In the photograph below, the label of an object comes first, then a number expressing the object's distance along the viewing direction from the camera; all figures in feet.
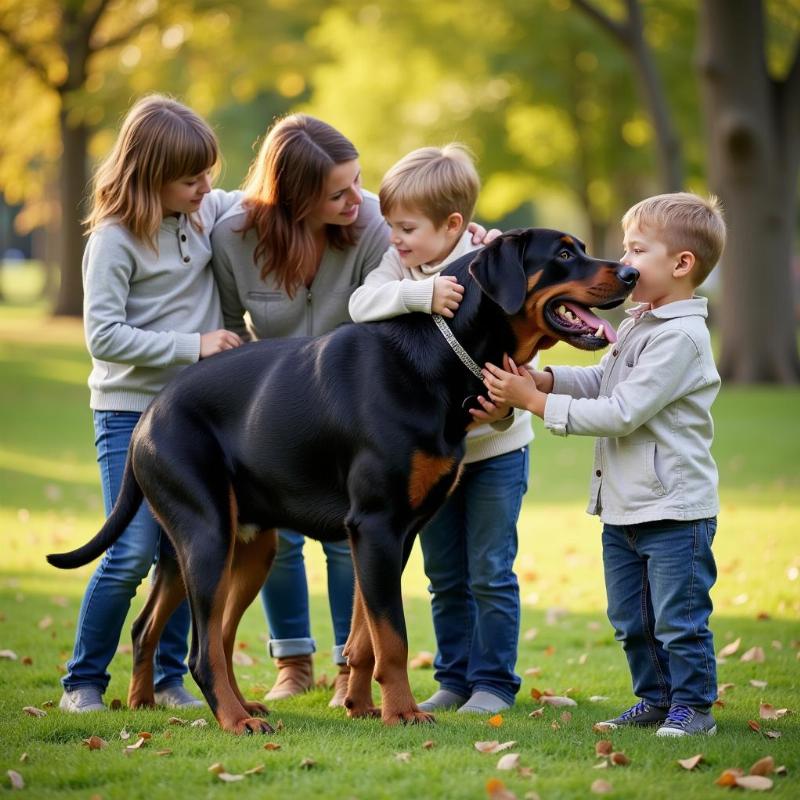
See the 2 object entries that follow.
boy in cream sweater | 17.76
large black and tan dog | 15.94
